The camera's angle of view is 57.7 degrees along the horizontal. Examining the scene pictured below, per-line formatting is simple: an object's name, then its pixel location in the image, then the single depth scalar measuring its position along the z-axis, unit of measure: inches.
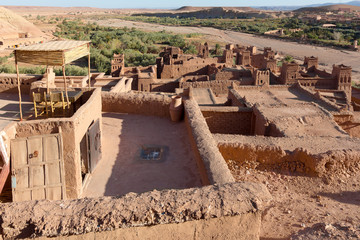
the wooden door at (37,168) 217.0
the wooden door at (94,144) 257.9
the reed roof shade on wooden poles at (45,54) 246.4
